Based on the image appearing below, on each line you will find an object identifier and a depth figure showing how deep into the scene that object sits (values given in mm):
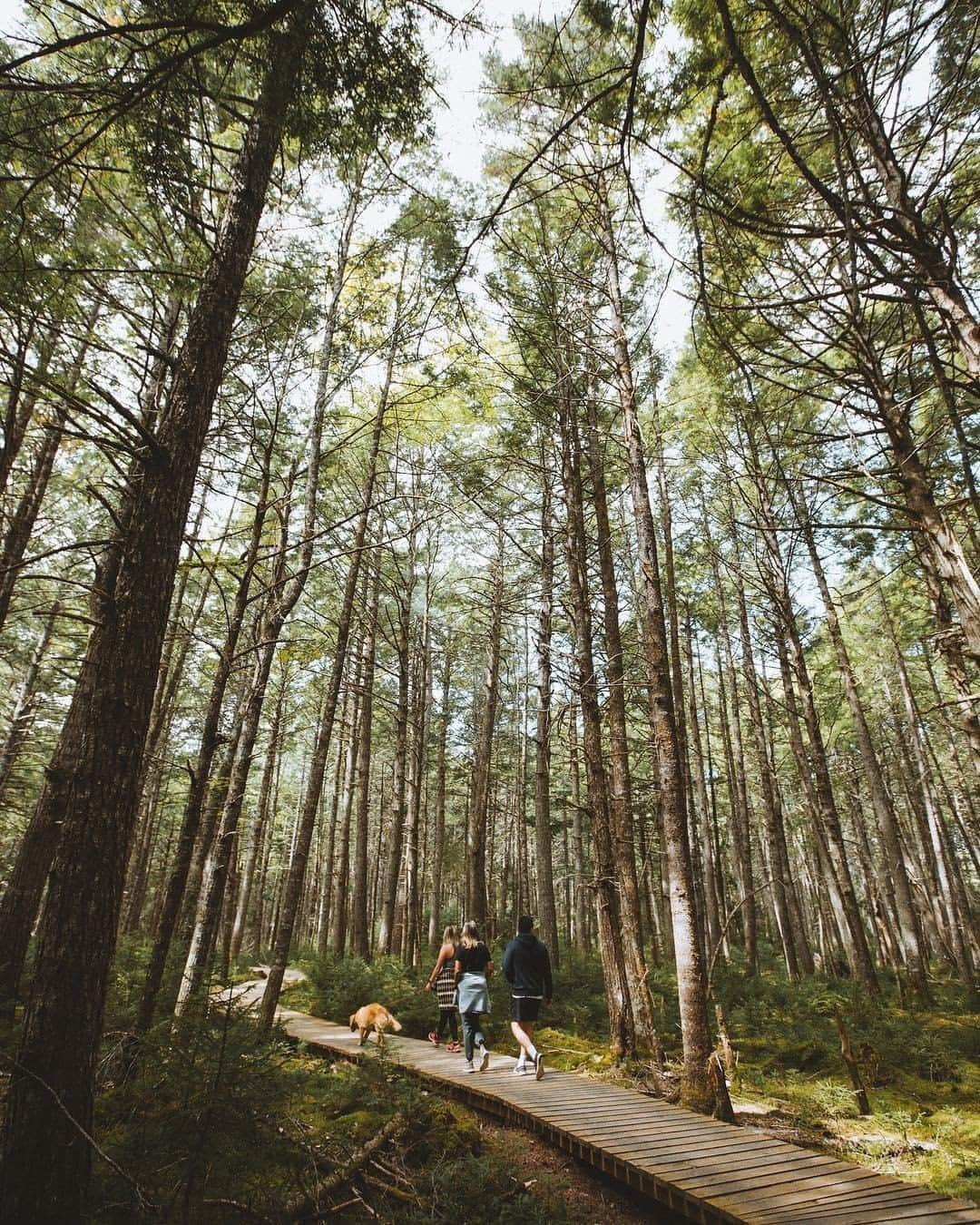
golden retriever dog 8016
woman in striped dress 8500
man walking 6559
